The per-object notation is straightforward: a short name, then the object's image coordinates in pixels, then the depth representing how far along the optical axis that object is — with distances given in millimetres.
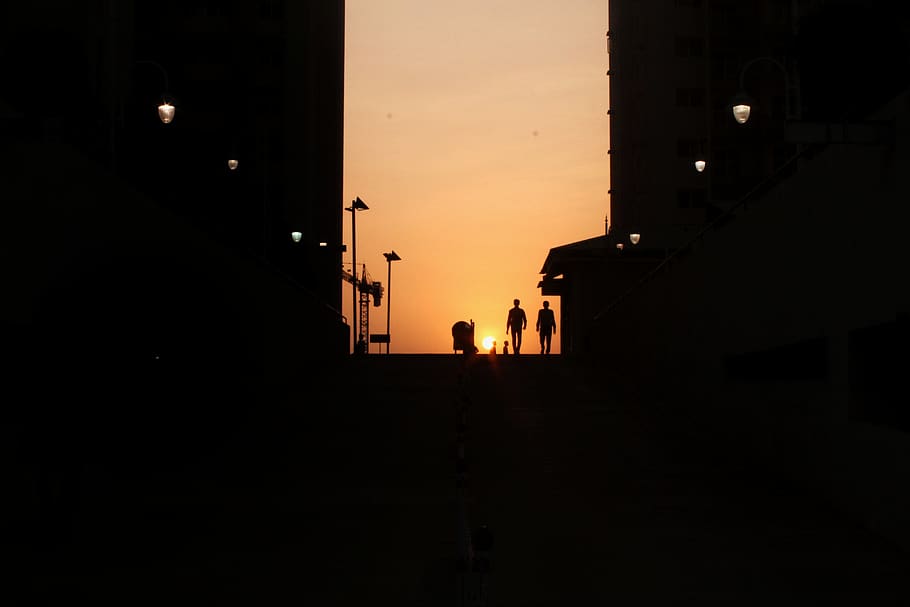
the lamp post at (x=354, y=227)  60812
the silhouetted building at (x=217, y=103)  22453
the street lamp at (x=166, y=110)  25170
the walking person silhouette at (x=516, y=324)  42062
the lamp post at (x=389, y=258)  78500
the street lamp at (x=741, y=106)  24328
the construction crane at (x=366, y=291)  76062
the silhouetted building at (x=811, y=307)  12414
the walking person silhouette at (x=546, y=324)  41938
